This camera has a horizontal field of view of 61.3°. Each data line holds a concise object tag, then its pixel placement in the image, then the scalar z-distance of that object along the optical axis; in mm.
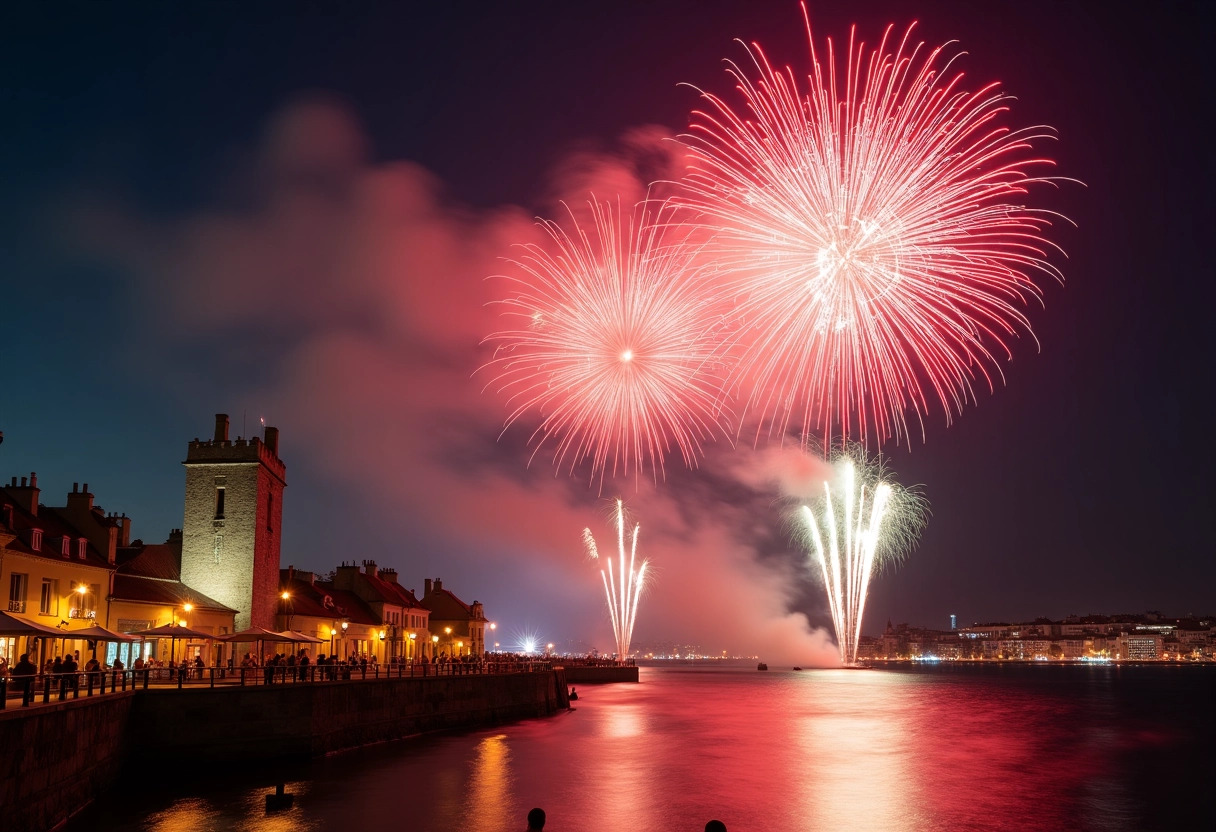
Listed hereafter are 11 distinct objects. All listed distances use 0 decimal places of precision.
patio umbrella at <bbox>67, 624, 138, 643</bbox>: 32947
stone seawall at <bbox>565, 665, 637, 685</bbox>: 114875
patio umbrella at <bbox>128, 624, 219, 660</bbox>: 40350
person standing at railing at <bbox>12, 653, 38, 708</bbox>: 23639
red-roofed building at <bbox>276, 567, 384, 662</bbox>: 63125
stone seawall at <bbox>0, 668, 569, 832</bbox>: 22969
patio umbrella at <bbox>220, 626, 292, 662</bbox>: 43000
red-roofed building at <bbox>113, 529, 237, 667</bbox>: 47375
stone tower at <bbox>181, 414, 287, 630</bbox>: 54312
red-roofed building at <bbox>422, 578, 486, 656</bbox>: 100875
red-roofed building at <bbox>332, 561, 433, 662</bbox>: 82000
